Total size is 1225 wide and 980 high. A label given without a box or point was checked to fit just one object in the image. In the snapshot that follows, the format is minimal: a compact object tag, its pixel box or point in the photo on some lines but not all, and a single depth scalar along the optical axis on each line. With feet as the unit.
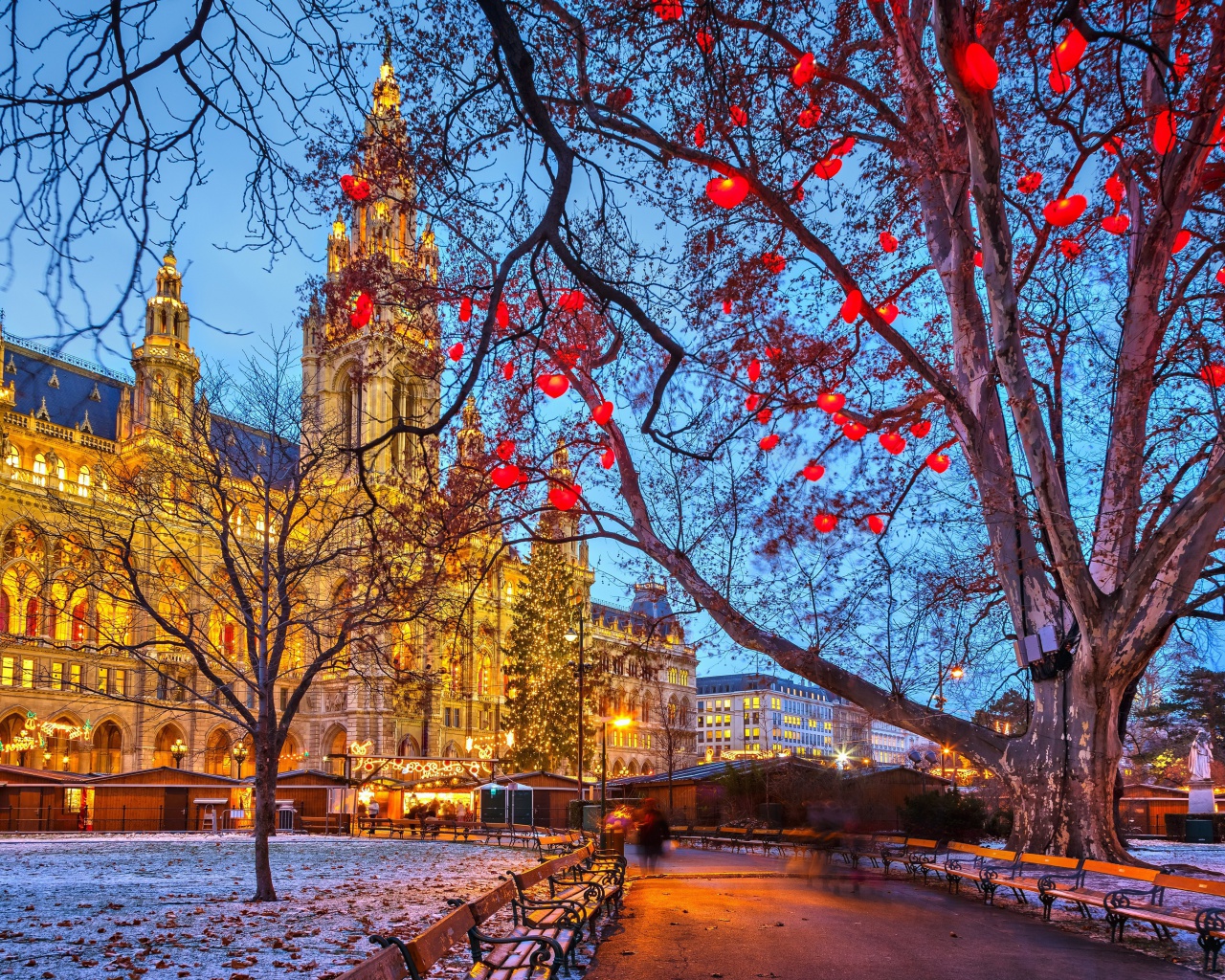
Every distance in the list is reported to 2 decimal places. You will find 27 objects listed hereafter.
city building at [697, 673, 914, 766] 527.81
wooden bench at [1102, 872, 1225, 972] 29.25
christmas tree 206.90
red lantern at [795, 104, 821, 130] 46.73
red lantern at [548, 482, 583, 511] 46.16
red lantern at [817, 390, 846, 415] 46.01
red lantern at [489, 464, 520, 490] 45.68
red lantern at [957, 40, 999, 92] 32.78
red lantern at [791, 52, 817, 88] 32.35
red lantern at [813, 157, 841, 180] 38.96
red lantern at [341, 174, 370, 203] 30.01
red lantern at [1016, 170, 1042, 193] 53.16
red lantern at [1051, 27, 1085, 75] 29.45
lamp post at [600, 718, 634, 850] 77.98
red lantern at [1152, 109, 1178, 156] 34.35
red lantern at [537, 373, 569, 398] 36.45
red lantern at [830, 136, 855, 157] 47.87
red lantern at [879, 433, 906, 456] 52.18
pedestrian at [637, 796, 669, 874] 65.46
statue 158.35
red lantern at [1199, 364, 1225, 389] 44.14
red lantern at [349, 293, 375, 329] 39.32
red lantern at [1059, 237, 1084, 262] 54.49
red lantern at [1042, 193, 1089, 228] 34.06
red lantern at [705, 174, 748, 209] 28.71
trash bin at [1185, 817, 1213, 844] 97.96
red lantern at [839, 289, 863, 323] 43.70
